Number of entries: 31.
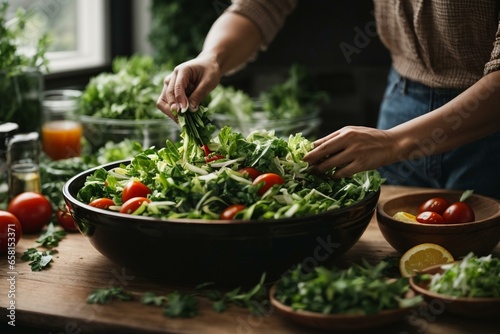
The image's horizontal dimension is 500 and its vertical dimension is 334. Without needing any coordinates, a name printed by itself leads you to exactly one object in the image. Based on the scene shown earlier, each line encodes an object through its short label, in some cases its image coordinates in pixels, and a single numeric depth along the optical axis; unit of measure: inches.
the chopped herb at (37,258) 75.2
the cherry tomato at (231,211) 65.9
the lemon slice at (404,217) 77.3
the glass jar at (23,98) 107.3
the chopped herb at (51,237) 82.9
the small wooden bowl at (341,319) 57.2
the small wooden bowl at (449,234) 72.1
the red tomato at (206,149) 78.7
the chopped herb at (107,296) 65.6
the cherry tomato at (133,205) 68.6
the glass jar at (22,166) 93.9
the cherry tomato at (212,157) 76.9
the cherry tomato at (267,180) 69.8
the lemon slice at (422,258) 70.1
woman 75.2
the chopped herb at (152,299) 64.5
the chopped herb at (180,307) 62.1
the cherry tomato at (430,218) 76.0
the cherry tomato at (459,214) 76.0
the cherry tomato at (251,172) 72.6
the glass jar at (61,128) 118.1
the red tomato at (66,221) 87.3
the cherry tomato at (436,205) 79.6
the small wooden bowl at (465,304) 60.2
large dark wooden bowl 64.2
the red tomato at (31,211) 86.9
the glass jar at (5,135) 90.4
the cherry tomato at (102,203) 72.1
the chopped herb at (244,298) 63.2
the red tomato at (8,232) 79.6
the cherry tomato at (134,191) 72.7
